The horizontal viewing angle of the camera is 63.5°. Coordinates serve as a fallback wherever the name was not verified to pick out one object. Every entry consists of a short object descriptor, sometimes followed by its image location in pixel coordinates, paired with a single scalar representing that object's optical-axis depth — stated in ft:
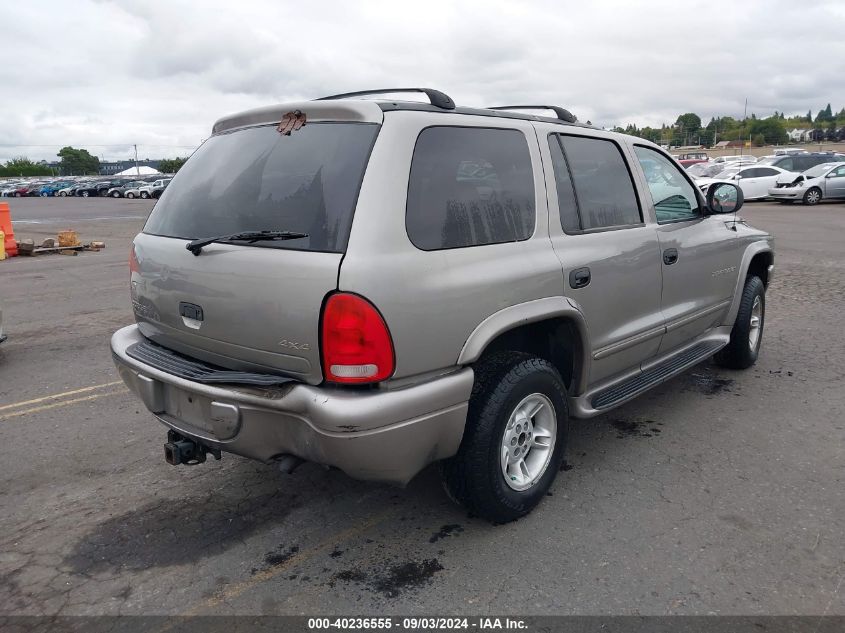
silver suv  8.61
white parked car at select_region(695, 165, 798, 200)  83.30
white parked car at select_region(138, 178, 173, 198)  159.12
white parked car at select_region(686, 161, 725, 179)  107.96
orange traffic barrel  45.62
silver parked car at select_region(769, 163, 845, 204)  77.10
